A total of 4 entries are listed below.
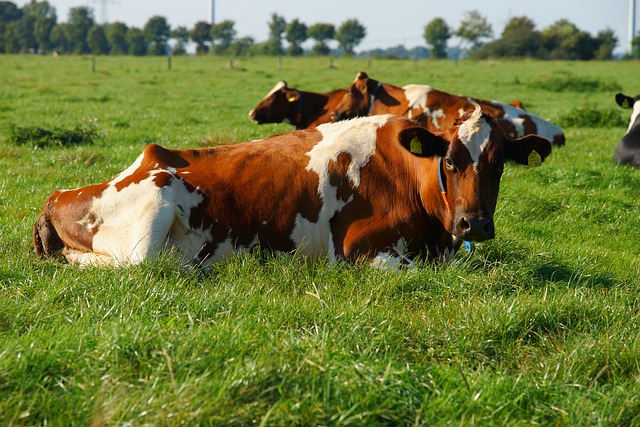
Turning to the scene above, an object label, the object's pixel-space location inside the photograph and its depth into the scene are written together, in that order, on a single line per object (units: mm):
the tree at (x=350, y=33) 139500
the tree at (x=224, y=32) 140000
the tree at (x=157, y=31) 143250
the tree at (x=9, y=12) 171875
